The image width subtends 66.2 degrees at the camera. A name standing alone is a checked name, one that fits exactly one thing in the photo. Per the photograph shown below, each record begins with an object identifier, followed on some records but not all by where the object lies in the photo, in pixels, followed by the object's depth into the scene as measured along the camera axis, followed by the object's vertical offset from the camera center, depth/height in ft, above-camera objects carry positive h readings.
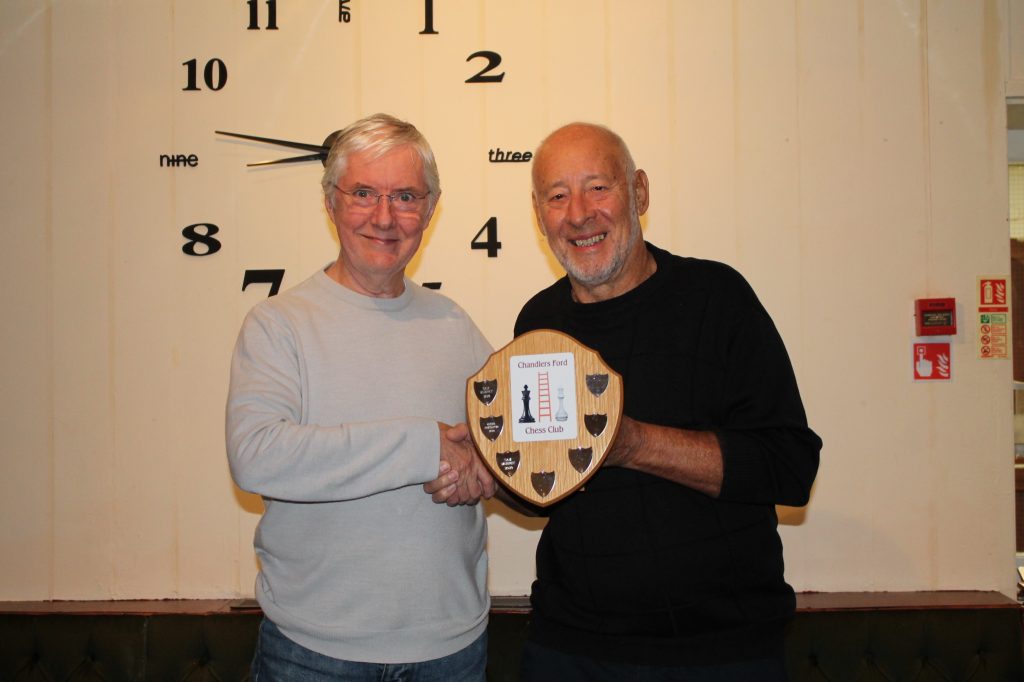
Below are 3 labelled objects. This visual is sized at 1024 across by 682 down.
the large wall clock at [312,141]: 8.72 +2.35
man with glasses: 4.80 -0.63
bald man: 5.04 -0.81
